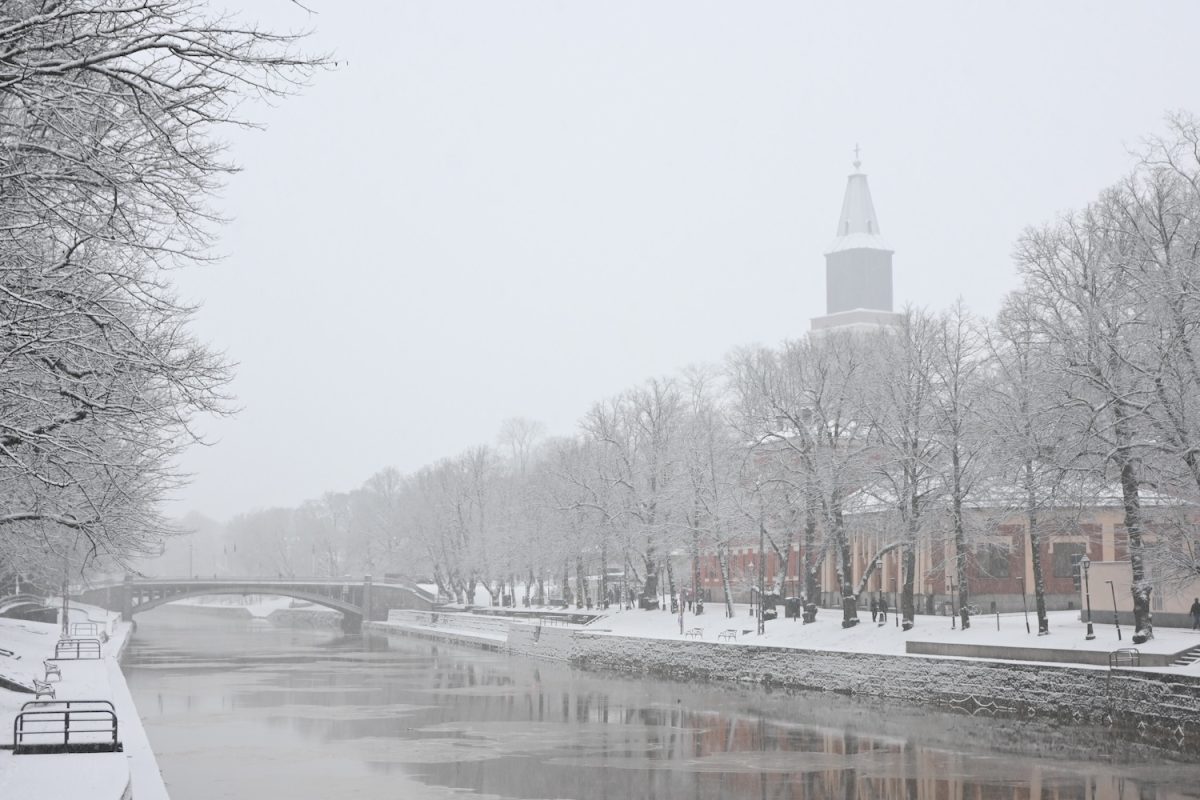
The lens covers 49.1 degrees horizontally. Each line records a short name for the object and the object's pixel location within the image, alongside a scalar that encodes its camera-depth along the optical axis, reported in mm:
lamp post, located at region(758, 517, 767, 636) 57903
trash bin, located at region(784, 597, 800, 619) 59406
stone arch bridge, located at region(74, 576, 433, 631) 107688
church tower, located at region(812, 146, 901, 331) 162125
